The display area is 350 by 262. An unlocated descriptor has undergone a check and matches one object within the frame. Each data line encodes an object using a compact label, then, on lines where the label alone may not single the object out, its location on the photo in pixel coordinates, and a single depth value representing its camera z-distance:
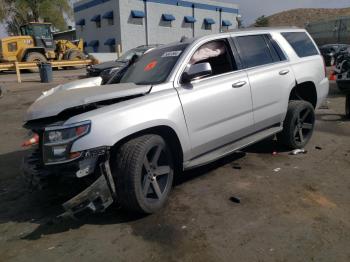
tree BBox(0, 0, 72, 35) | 47.84
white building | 33.88
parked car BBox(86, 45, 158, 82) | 15.05
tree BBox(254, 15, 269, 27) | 61.38
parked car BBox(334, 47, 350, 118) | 9.90
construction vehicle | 25.03
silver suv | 3.48
